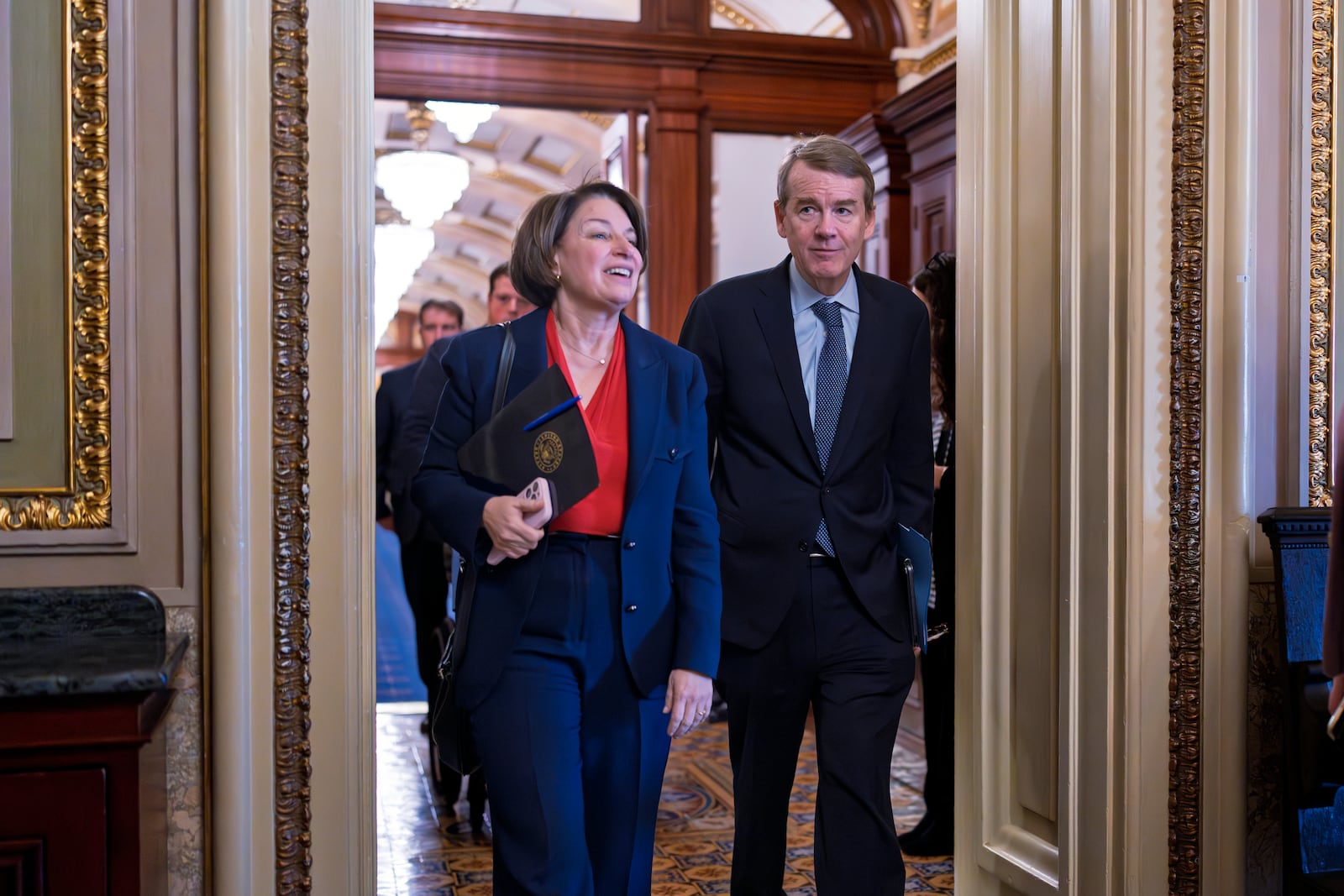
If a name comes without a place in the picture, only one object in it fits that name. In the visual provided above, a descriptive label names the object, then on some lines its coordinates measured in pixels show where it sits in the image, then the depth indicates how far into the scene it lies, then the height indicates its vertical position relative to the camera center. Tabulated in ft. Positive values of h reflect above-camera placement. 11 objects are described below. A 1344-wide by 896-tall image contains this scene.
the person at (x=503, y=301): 15.61 +1.57
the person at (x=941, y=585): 13.16 -1.40
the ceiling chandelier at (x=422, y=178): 35.09 +6.66
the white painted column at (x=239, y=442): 7.67 +0.01
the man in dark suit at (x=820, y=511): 9.53 -0.49
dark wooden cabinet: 5.71 -1.44
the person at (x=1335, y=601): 7.10 -0.85
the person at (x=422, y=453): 14.26 -0.13
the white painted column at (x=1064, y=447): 9.77 -0.07
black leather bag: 8.20 -1.62
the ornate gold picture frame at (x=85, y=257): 7.46 +1.00
